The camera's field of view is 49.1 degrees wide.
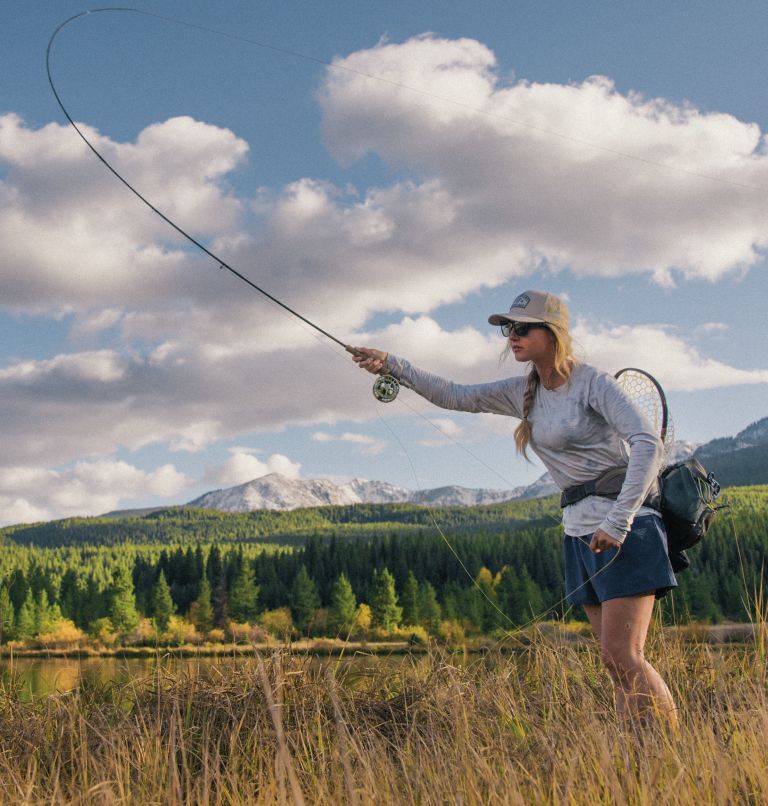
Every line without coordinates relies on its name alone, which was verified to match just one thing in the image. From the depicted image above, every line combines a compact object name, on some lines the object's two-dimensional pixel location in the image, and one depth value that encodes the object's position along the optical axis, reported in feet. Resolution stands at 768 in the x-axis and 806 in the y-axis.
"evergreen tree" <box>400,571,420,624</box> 219.41
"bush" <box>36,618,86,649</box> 208.51
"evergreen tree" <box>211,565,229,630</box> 233.76
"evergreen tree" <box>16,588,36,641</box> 174.05
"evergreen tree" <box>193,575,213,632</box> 221.13
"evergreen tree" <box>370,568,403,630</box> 212.84
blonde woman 11.36
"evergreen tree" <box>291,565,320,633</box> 229.25
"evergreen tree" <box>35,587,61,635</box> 203.82
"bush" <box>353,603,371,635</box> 199.26
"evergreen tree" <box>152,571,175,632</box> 228.22
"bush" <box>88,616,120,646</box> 216.95
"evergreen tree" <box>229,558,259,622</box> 236.84
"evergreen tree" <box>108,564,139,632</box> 231.71
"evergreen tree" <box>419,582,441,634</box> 211.61
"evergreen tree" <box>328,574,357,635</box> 209.56
